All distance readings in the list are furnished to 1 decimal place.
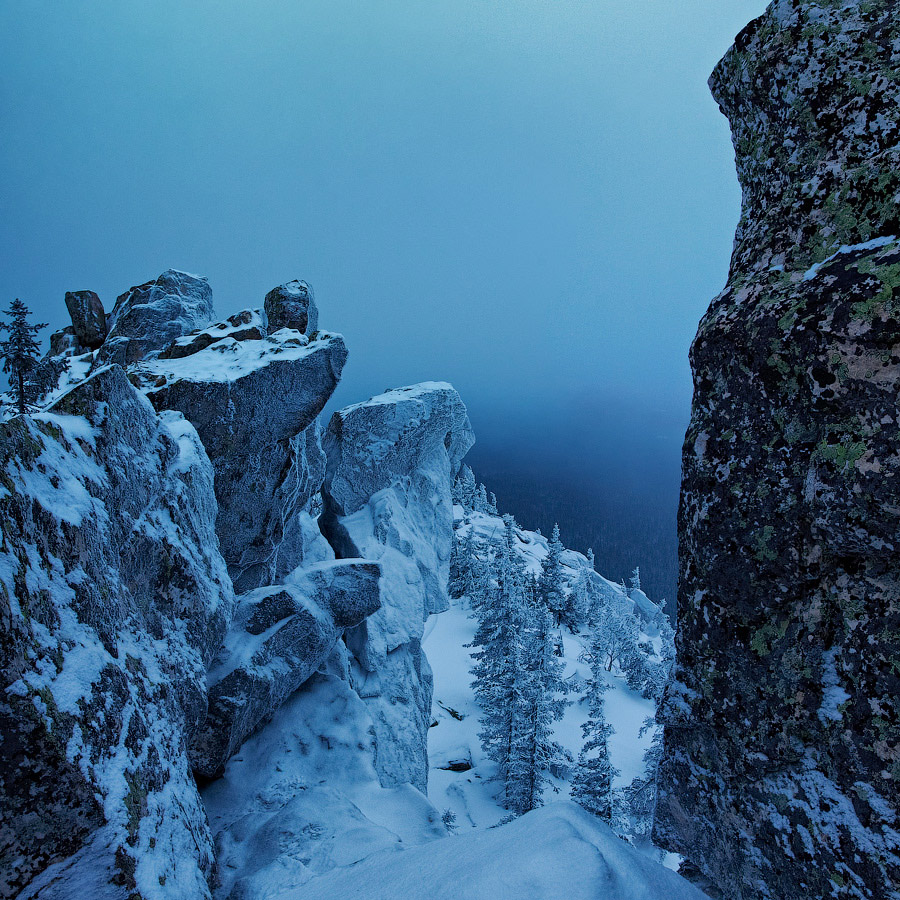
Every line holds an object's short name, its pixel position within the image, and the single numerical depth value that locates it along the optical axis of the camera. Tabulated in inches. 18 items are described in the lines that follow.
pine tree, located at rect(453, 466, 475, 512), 2839.6
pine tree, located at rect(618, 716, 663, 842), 838.8
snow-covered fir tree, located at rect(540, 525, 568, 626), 1825.8
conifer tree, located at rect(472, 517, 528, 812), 858.8
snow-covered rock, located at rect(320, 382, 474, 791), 745.0
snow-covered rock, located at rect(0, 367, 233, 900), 181.9
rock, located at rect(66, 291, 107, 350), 964.6
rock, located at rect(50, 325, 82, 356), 997.3
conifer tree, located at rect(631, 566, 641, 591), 2974.9
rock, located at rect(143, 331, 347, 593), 534.0
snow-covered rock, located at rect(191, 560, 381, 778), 428.5
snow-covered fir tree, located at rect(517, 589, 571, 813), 839.1
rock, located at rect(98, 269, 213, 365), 865.8
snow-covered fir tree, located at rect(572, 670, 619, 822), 764.0
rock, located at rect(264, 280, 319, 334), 738.2
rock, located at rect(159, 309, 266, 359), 650.8
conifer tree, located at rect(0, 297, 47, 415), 739.4
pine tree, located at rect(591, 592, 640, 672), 1777.8
